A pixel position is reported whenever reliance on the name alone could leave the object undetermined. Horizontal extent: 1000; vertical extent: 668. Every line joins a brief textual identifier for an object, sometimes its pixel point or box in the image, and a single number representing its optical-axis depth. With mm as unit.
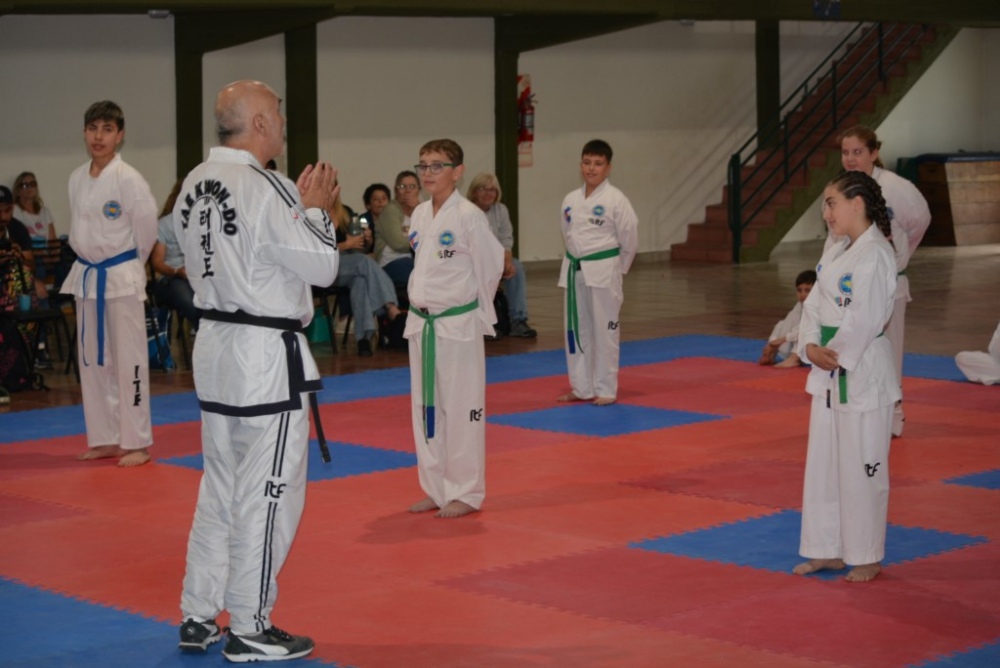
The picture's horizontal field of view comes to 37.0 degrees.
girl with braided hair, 5512
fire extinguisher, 18234
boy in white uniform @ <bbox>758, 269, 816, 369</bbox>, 10953
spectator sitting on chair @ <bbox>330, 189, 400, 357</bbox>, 12055
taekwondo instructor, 4609
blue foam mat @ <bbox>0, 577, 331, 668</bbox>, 4805
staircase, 19812
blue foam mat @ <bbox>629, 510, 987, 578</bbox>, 5953
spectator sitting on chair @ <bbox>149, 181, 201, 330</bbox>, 11281
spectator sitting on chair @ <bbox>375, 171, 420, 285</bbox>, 12547
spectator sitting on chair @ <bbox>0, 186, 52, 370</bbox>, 10961
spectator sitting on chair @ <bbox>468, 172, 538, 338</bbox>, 12751
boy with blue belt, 7750
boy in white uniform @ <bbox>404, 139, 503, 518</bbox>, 6781
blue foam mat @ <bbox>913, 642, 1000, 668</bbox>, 4688
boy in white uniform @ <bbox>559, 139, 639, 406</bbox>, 9602
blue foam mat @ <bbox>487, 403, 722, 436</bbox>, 8875
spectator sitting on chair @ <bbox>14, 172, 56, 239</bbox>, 13469
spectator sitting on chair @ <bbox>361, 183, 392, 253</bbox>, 13016
